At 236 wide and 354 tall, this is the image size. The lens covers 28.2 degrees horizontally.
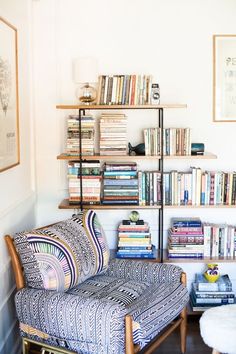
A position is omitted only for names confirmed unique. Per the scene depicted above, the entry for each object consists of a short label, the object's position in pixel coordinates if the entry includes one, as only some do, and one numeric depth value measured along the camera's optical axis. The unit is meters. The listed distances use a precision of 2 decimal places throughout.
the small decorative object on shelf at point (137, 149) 3.38
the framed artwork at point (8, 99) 2.65
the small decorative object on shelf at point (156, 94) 3.31
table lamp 3.31
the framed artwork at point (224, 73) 3.53
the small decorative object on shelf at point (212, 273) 3.49
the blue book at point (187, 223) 3.46
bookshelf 3.27
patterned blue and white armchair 2.31
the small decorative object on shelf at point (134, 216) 3.50
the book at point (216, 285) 3.43
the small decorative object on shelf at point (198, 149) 3.38
